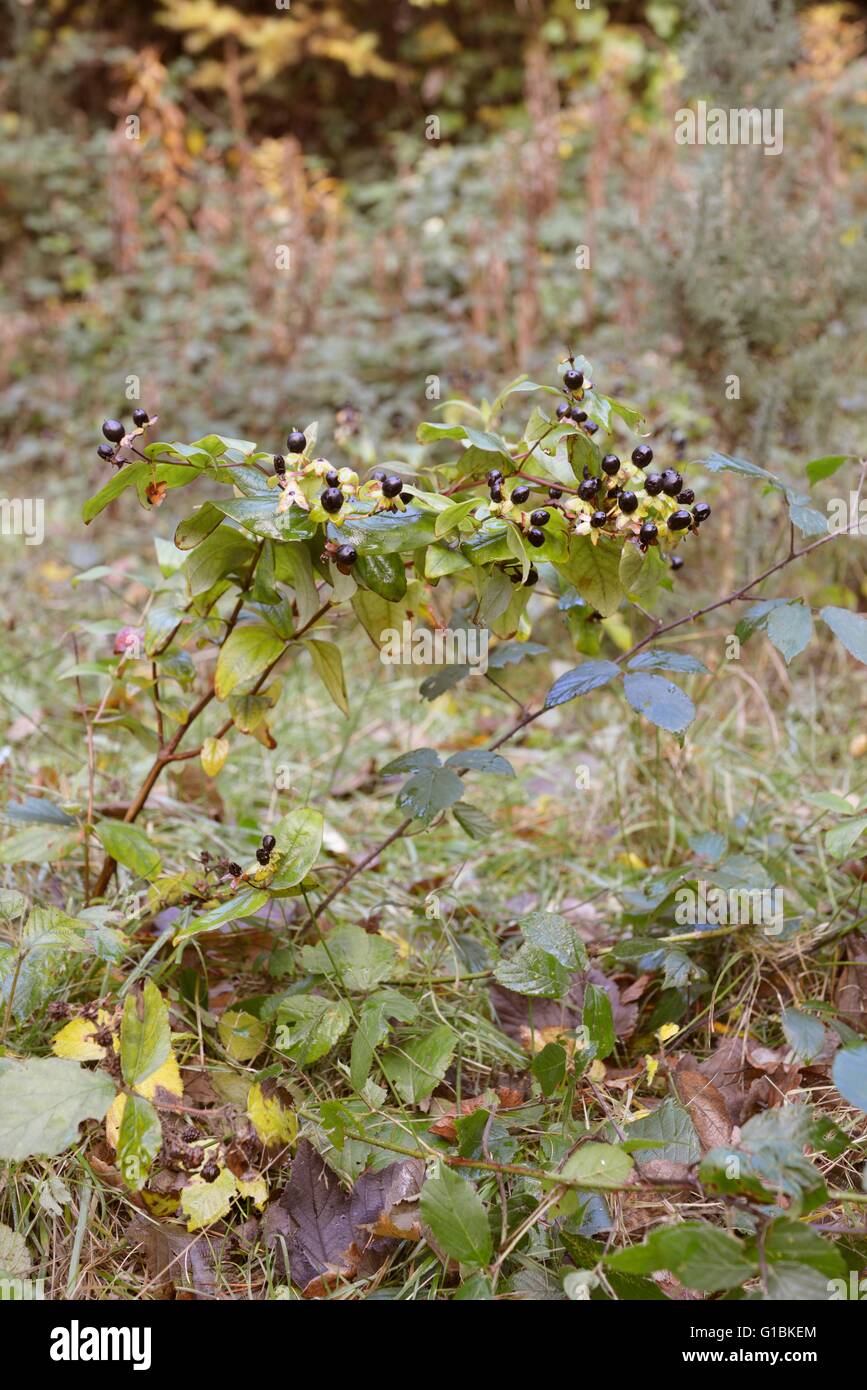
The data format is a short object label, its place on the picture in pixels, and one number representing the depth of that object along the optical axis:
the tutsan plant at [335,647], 1.04
